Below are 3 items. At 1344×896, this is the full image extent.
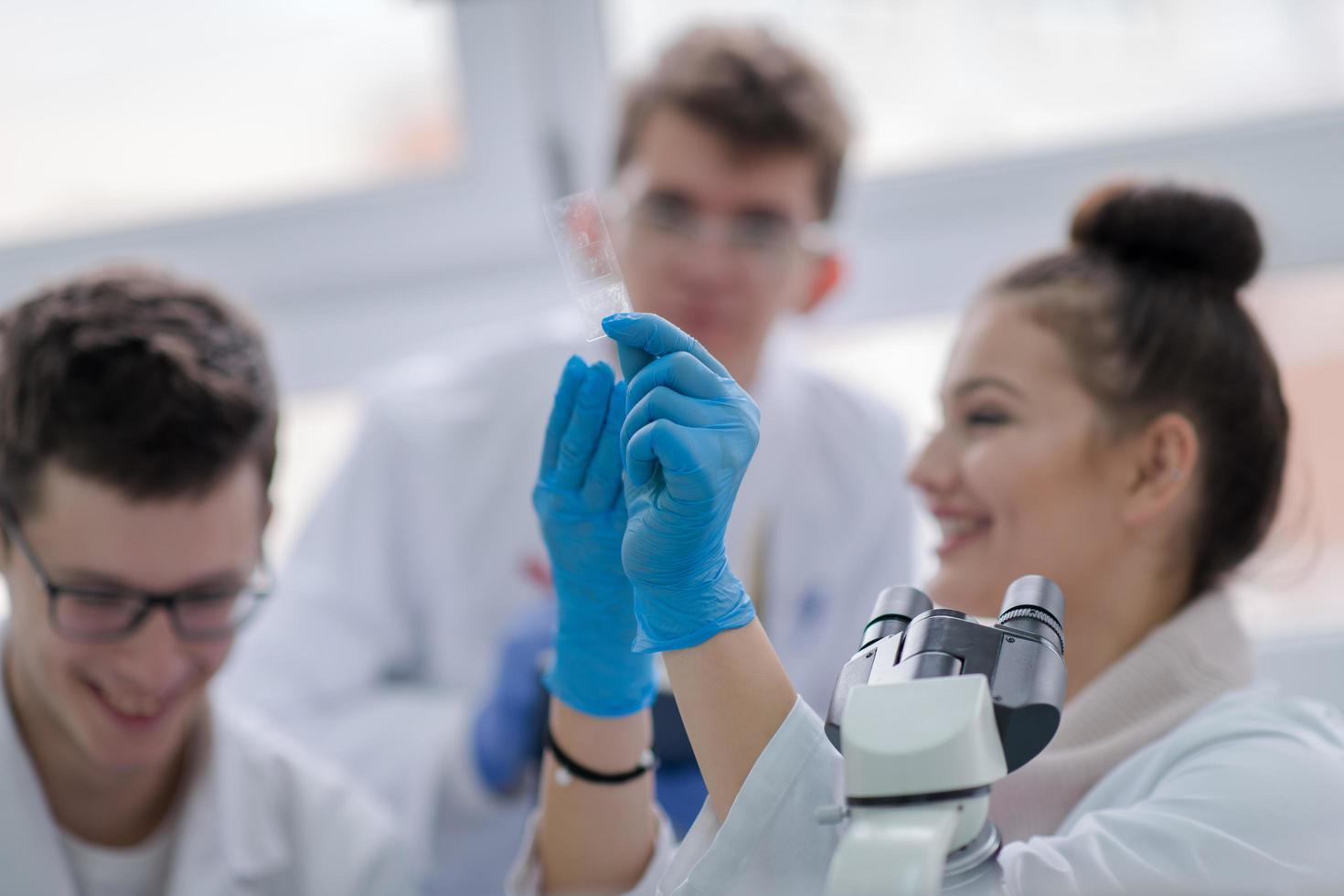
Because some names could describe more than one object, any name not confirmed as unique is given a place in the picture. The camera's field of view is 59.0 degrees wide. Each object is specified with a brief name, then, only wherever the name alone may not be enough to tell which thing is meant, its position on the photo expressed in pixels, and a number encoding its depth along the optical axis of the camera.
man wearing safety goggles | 1.95
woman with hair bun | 0.95
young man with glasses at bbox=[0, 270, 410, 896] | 1.40
